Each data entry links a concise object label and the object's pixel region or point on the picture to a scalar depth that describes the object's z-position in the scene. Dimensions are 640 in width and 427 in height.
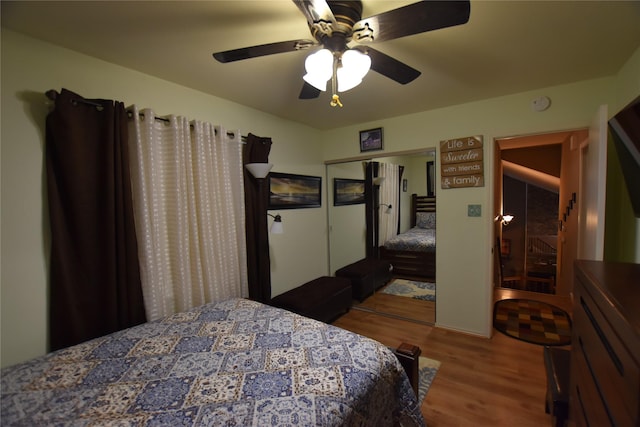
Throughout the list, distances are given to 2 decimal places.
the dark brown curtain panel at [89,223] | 1.48
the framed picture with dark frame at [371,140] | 3.11
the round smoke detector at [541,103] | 2.26
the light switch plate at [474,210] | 2.61
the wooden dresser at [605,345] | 0.61
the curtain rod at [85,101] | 1.45
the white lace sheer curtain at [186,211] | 1.79
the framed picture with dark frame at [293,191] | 2.84
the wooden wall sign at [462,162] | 2.57
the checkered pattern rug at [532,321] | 2.60
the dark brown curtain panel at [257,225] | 2.46
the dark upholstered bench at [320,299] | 2.59
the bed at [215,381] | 0.98
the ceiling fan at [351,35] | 0.97
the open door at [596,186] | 1.58
